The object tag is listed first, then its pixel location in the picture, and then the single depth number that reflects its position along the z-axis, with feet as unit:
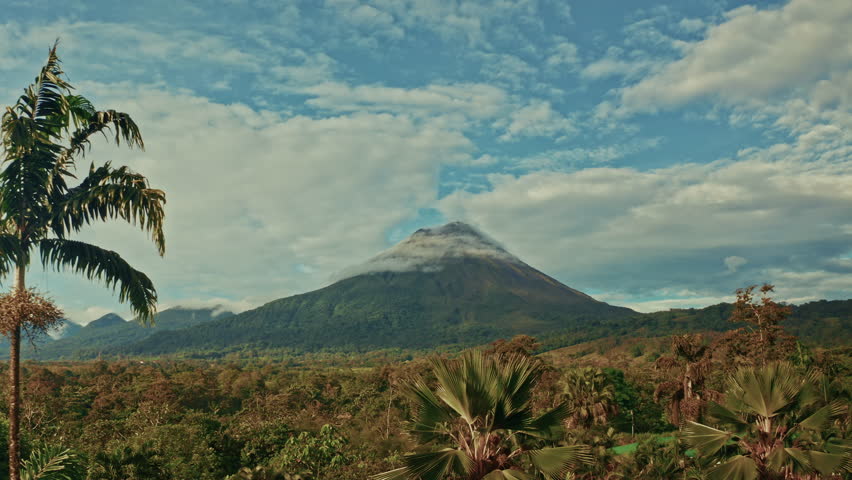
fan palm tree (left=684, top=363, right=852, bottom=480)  38.68
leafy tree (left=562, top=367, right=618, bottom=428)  135.03
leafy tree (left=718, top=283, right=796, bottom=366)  109.91
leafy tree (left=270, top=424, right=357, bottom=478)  57.77
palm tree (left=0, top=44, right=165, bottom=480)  25.98
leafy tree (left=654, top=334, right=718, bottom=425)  124.98
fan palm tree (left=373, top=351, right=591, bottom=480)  27.09
